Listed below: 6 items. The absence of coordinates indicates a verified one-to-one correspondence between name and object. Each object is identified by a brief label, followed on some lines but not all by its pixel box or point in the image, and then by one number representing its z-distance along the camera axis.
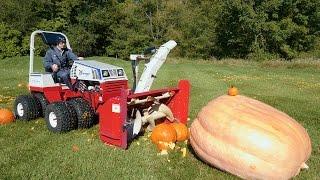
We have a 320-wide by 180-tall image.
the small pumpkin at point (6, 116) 5.24
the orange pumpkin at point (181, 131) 4.44
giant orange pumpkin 3.22
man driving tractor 5.01
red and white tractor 4.20
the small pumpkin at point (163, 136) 4.16
